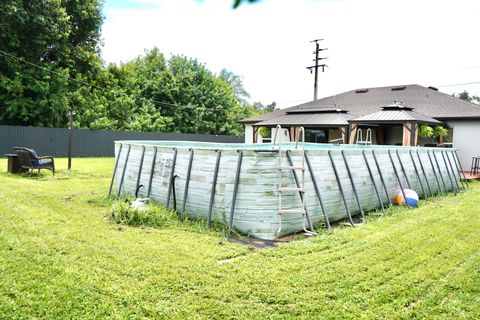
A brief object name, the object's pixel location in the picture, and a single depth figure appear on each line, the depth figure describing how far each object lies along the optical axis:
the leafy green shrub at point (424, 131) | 14.05
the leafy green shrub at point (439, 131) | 14.66
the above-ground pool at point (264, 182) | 4.87
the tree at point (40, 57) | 17.92
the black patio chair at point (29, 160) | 9.81
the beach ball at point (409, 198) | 7.09
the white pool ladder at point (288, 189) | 4.78
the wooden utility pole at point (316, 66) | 22.76
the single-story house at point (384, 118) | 14.55
